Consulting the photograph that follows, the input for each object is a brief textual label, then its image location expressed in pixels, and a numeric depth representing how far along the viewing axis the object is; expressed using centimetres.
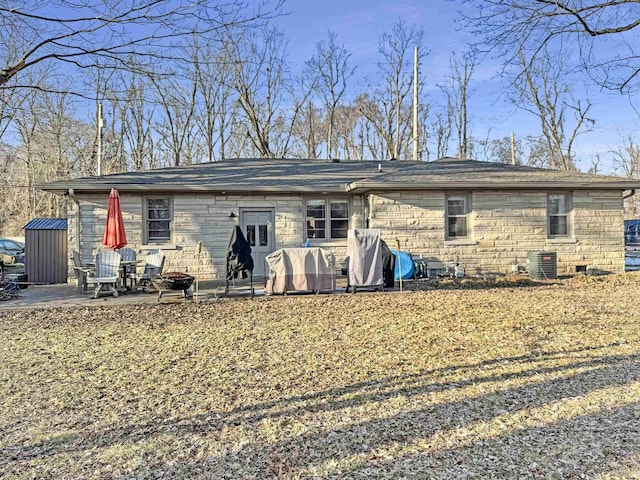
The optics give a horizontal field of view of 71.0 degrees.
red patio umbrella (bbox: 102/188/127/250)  1005
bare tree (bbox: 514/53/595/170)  3166
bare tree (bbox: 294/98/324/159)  3128
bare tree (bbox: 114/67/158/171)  2961
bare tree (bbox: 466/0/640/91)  732
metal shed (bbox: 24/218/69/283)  1256
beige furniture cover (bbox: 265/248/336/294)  999
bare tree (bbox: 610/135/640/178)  3666
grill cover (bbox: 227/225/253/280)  977
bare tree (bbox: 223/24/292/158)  2798
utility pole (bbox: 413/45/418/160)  1952
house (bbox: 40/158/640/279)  1223
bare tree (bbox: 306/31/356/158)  3028
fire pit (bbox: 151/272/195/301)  919
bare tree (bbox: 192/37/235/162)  2909
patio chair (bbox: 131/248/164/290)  1085
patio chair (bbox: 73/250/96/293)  1031
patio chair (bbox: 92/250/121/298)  1020
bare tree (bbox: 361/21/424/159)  3006
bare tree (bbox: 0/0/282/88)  567
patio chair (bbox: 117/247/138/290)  1112
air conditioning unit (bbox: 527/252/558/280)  1244
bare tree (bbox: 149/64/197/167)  2889
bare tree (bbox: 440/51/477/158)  3253
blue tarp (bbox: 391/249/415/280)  1189
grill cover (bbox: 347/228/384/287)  1023
